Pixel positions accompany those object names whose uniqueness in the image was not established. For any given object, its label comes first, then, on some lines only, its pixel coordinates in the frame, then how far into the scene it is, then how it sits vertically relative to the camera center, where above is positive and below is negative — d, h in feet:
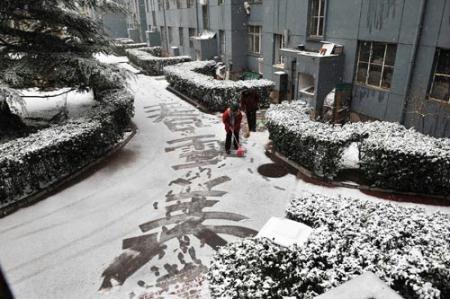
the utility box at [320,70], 37.32 -4.60
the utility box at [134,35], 149.79 -0.94
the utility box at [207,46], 70.65 -2.98
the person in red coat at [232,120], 30.60 -8.35
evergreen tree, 30.63 -1.04
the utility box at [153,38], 116.67 -1.88
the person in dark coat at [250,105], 36.00 -8.06
